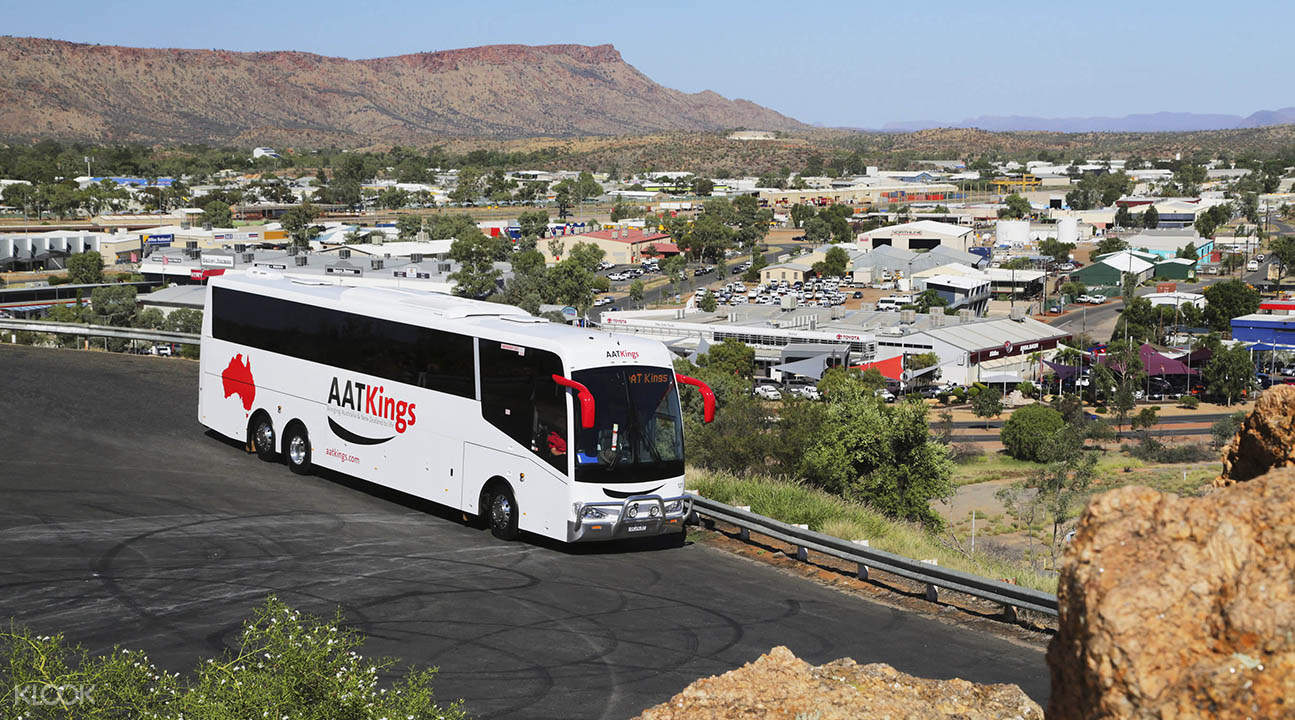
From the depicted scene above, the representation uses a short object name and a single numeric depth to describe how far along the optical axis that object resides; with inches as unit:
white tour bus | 506.9
